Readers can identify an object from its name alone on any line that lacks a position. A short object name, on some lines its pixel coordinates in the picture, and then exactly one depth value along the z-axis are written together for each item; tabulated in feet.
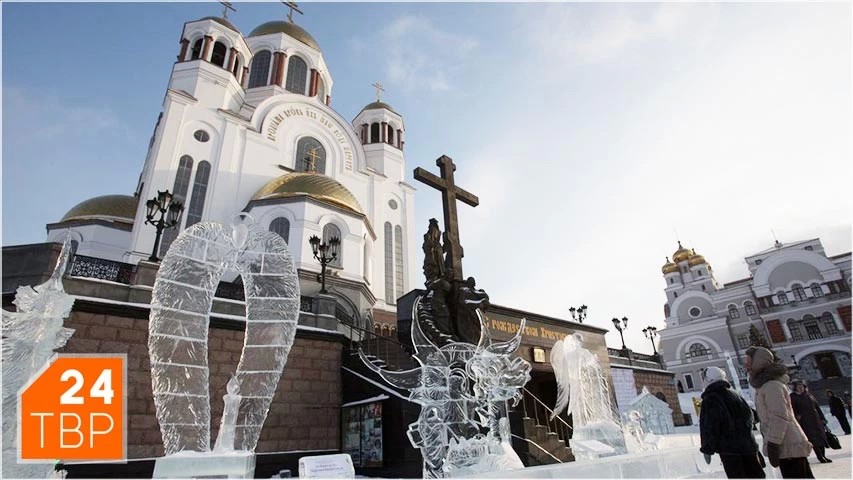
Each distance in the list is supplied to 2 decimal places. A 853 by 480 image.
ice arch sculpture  14.47
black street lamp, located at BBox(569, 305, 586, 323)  68.74
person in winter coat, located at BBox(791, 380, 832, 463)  20.61
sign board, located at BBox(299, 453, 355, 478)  15.98
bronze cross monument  25.04
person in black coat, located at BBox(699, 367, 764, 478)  12.14
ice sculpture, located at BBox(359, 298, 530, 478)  17.13
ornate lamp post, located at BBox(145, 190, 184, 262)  34.71
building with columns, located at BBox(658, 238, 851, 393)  106.01
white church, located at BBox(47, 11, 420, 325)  64.44
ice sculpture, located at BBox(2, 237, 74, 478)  15.24
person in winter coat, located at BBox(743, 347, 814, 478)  11.93
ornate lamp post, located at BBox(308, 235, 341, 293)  42.96
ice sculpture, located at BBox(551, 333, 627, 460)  25.44
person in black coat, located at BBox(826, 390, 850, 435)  31.17
